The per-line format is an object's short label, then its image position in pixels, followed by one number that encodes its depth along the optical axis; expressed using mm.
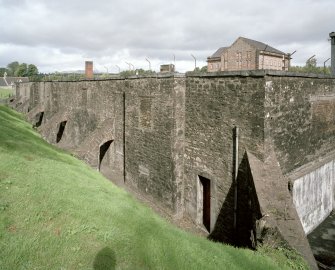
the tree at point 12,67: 143075
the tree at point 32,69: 95925
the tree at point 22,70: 101200
